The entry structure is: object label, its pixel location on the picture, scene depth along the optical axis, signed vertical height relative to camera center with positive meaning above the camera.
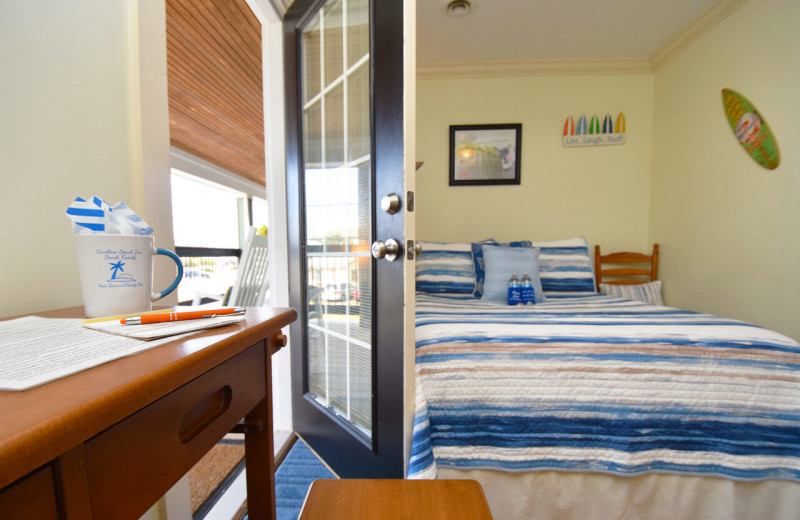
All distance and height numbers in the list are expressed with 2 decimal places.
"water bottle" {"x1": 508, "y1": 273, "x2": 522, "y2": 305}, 1.75 -0.25
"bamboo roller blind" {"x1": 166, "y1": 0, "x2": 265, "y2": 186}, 1.95 +1.35
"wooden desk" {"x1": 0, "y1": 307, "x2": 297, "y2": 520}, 0.21 -0.15
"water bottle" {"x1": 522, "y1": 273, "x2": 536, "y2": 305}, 1.76 -0.25
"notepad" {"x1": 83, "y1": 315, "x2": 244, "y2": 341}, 0.39 -0.10
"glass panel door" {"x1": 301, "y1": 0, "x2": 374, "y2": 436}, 1.18 +0.09
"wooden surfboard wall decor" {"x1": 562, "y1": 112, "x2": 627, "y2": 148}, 2.58 +0.90
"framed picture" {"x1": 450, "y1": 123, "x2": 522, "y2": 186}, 2.63 +0.76
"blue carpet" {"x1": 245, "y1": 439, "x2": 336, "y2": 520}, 1.19 -0.93
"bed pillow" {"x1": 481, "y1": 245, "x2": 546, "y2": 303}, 1.89 -0.12
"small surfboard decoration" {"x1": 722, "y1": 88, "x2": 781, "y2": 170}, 1.74 +0.64
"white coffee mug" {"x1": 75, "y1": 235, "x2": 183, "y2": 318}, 0.47 -0.03
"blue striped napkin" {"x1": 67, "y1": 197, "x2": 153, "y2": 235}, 0.47 +0.05
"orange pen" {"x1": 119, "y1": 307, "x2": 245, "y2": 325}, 0.44 -0.09
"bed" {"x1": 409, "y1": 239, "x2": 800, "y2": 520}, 1.08 -0.59
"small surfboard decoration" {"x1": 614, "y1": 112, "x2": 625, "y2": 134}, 2.58 +0.95
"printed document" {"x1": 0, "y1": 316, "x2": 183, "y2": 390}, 0.27 -0.10
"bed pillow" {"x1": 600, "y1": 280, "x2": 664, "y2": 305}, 2.46 -0.34
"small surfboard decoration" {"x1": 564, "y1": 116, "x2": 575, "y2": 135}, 2.59 +0.95
